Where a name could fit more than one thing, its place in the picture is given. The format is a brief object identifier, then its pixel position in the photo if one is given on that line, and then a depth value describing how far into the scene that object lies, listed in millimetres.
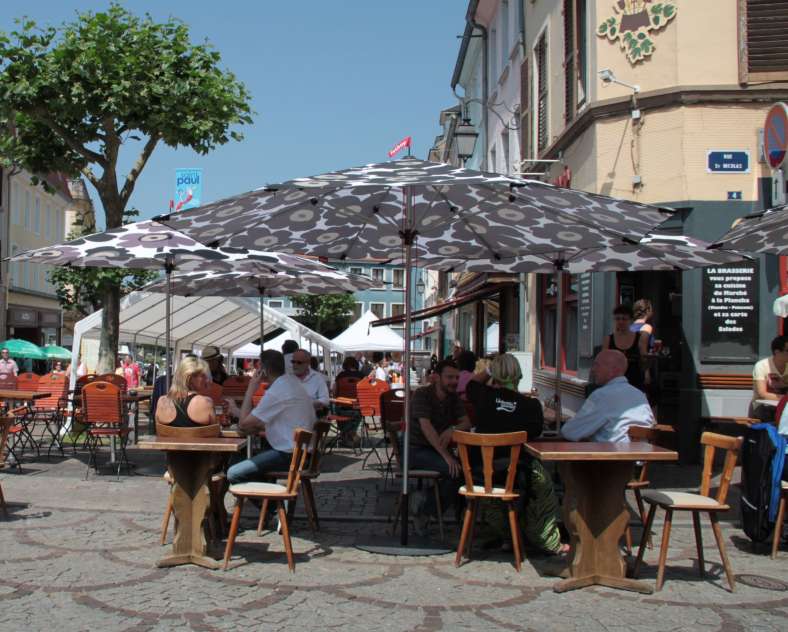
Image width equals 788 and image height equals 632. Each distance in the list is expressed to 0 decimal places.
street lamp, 17500
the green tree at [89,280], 15695
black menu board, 11617
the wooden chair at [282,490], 6500
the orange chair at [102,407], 10812
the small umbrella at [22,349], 33188
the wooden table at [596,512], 6121
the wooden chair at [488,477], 6410
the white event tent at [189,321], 17734
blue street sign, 11820
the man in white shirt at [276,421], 7457
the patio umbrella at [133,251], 9398
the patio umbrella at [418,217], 6520
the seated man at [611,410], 6789
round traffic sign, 10758
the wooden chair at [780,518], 6992
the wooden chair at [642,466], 6695
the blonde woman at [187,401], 6832
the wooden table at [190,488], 6496
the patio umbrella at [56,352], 37925
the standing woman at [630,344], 9984
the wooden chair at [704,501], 6188
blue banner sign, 24953
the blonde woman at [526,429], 6922
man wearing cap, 13258
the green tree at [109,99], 14234
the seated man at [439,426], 7699
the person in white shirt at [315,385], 10773
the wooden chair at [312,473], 7441
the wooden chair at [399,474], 7582
